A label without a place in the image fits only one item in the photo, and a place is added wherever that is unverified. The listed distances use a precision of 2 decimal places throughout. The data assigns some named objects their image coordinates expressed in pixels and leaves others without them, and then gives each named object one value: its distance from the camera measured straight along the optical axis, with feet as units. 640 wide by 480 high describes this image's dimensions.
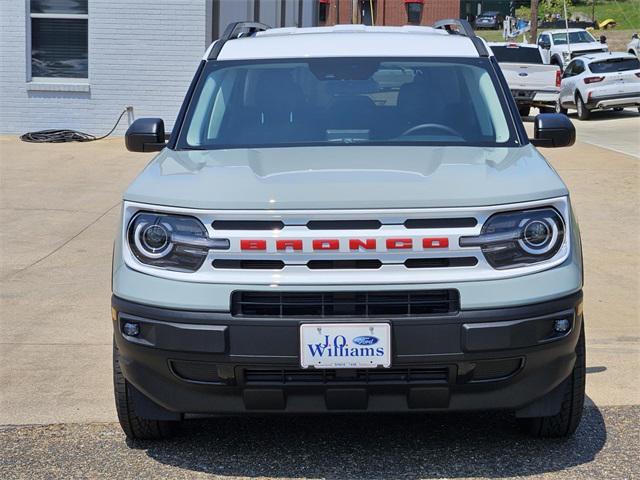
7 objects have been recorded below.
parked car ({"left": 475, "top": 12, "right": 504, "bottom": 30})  251.19
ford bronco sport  13.33
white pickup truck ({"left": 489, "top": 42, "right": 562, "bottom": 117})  84.17
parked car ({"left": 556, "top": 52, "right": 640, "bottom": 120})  82.79
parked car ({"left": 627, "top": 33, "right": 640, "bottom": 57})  138.72
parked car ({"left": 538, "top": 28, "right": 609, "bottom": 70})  115.55
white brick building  57.62
